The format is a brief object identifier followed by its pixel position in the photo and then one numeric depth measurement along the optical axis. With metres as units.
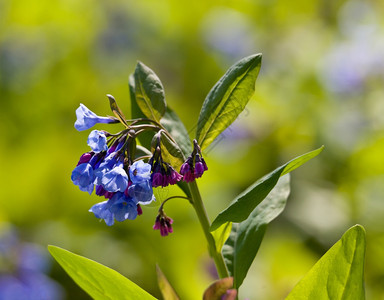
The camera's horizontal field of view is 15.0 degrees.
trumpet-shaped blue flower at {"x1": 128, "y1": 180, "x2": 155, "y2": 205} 0.74
